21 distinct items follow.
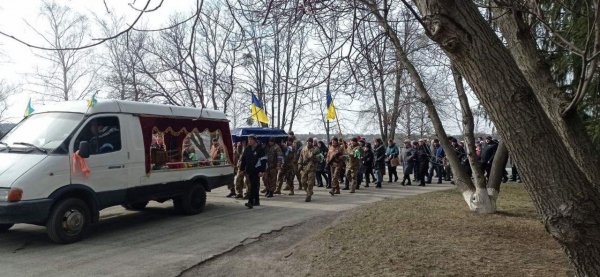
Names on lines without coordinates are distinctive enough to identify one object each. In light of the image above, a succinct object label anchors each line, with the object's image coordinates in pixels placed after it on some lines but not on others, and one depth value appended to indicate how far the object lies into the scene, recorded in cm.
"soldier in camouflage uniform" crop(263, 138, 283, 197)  1398
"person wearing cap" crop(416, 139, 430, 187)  1842
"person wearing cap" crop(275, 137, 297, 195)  1499
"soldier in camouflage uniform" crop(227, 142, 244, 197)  1402
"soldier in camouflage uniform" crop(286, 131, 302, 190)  1578
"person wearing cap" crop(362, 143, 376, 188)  1739
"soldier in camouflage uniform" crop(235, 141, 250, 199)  1316
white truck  709
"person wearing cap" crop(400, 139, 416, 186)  1862
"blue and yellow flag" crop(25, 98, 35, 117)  1014
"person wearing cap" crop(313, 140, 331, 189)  1760
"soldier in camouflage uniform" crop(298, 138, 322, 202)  1312
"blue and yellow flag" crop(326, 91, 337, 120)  1568
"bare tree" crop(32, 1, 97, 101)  4006
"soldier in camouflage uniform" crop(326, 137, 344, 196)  1475
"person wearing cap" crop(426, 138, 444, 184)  1918
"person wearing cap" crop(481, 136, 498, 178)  1675
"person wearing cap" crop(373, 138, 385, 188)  1744
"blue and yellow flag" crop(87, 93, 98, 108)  814
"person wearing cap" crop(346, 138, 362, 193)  1540
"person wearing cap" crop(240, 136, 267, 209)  1153
